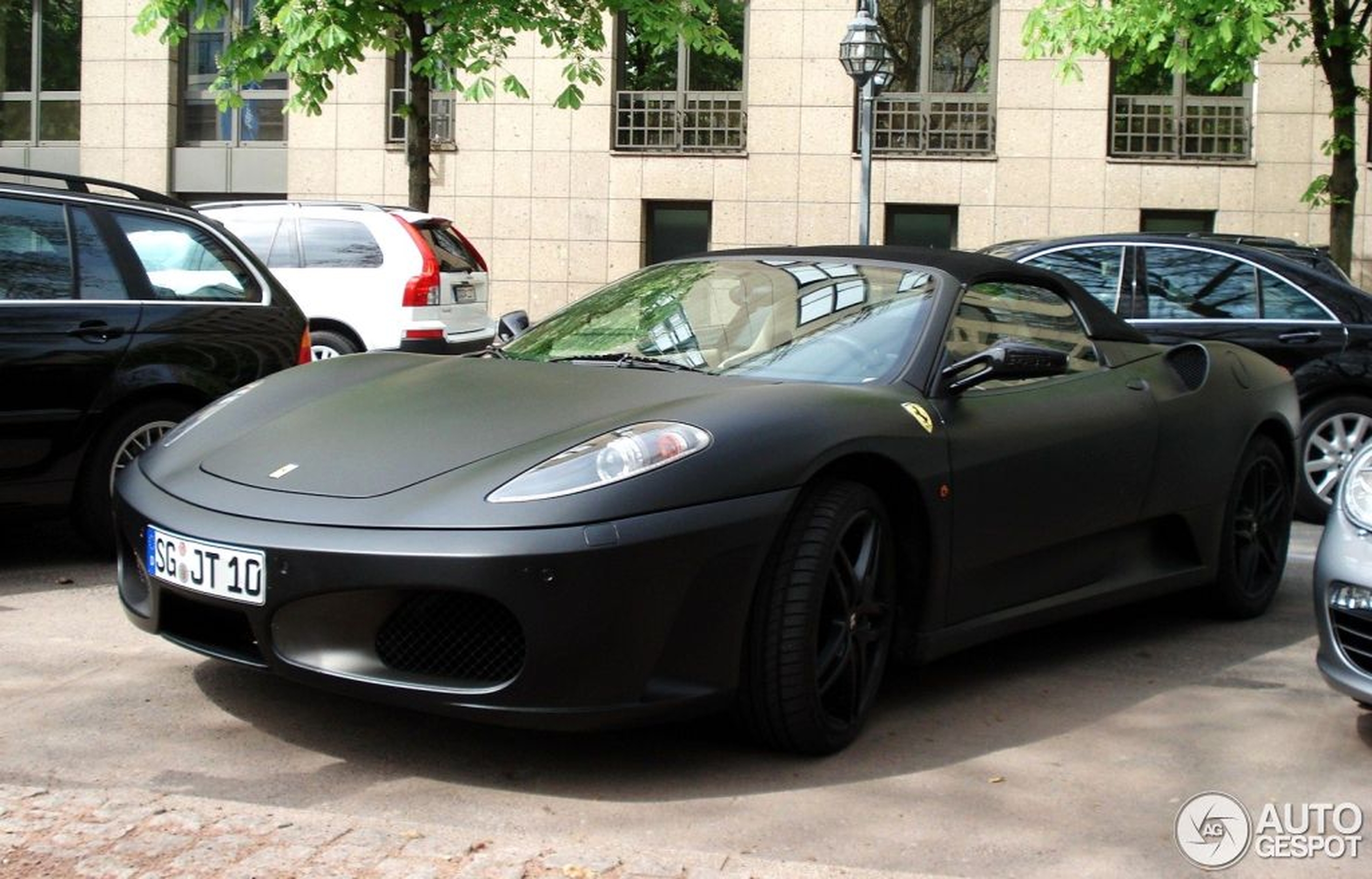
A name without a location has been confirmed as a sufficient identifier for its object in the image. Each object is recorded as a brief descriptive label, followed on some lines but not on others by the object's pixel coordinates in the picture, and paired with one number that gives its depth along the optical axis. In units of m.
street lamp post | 15.41
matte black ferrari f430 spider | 3.94
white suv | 13.80
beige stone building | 21.45
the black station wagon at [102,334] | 6.57
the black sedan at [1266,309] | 9.23
